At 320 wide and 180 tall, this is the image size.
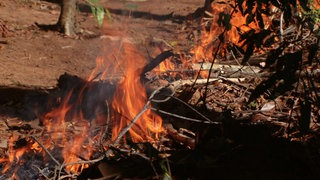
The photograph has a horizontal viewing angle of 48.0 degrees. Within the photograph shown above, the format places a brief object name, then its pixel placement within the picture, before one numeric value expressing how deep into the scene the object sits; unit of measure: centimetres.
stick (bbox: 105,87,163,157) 366
